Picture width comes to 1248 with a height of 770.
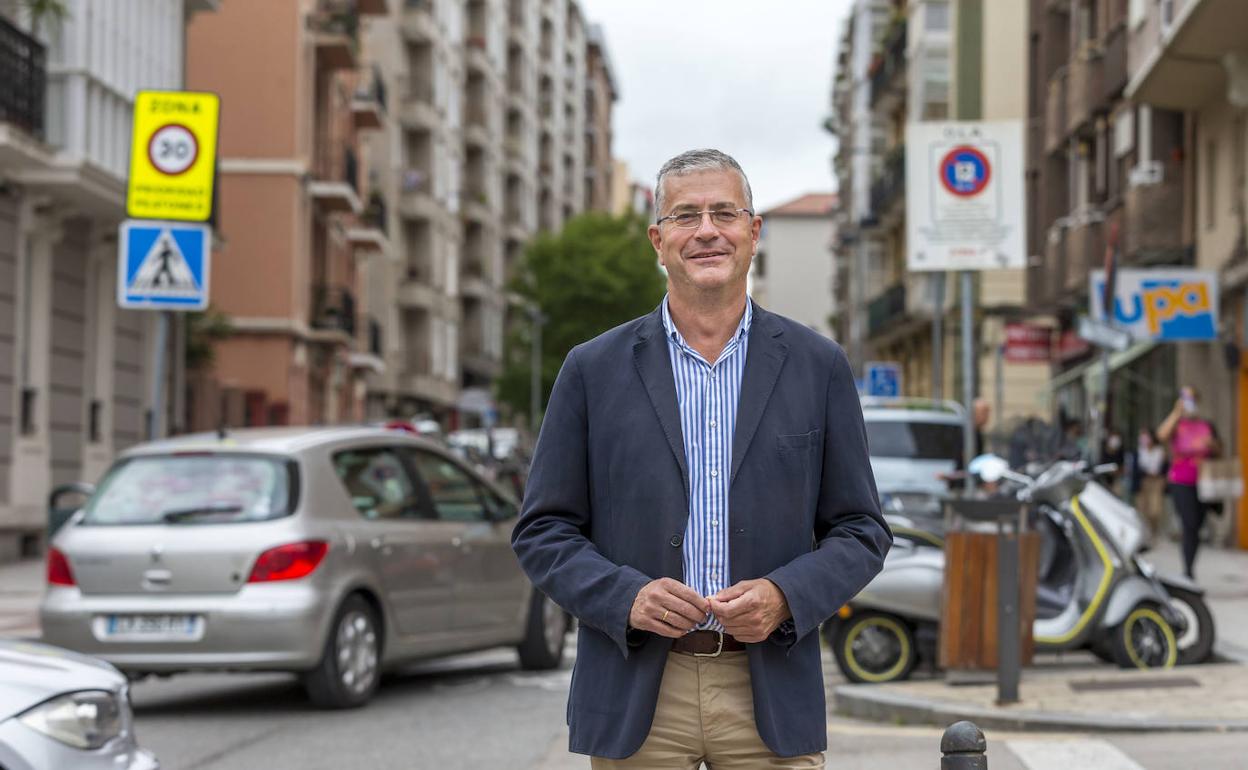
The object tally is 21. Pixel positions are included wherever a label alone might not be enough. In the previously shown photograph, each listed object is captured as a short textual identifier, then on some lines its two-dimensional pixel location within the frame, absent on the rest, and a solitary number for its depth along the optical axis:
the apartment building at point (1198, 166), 23.98
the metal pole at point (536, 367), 75.44
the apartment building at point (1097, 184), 29.03
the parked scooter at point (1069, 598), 11.31
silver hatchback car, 10.42
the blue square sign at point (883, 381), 42.06
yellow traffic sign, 14.35
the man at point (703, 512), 3.66
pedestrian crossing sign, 14.38
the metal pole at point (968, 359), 12.76
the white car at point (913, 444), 17.62
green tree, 75.75
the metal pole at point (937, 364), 31.39
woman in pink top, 18.25
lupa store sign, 23.23
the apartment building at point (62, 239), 23.73
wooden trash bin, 10.73
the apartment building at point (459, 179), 62.91
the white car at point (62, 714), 5.62
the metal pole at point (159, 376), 13.87
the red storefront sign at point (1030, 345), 30.83
